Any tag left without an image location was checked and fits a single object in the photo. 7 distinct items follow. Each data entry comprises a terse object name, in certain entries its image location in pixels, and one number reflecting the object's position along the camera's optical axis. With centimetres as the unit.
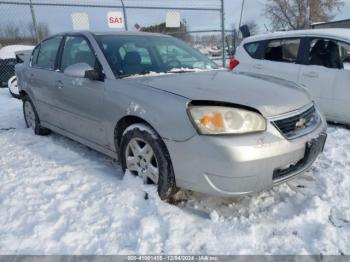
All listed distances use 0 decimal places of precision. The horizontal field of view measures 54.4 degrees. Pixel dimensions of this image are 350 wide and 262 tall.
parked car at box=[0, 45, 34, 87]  1021
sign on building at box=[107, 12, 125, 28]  982
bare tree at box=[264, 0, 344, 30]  2880
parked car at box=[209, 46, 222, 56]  1333
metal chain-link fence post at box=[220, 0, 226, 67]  1161
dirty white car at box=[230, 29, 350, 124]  490
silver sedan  243
